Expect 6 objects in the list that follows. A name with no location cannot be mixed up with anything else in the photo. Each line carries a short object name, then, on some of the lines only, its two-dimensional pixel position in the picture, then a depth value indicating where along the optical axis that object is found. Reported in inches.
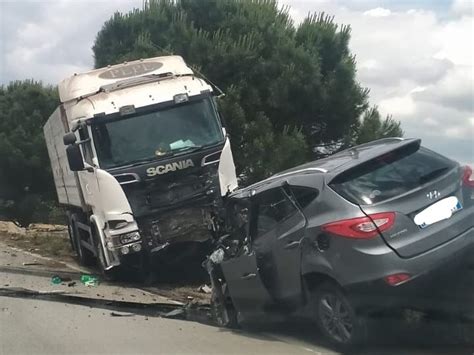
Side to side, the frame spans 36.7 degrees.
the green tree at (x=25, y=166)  1089.4
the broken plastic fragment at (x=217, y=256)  336.5
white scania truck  455.5
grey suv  247.8
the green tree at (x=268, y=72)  794.2
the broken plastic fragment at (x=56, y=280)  477.6
